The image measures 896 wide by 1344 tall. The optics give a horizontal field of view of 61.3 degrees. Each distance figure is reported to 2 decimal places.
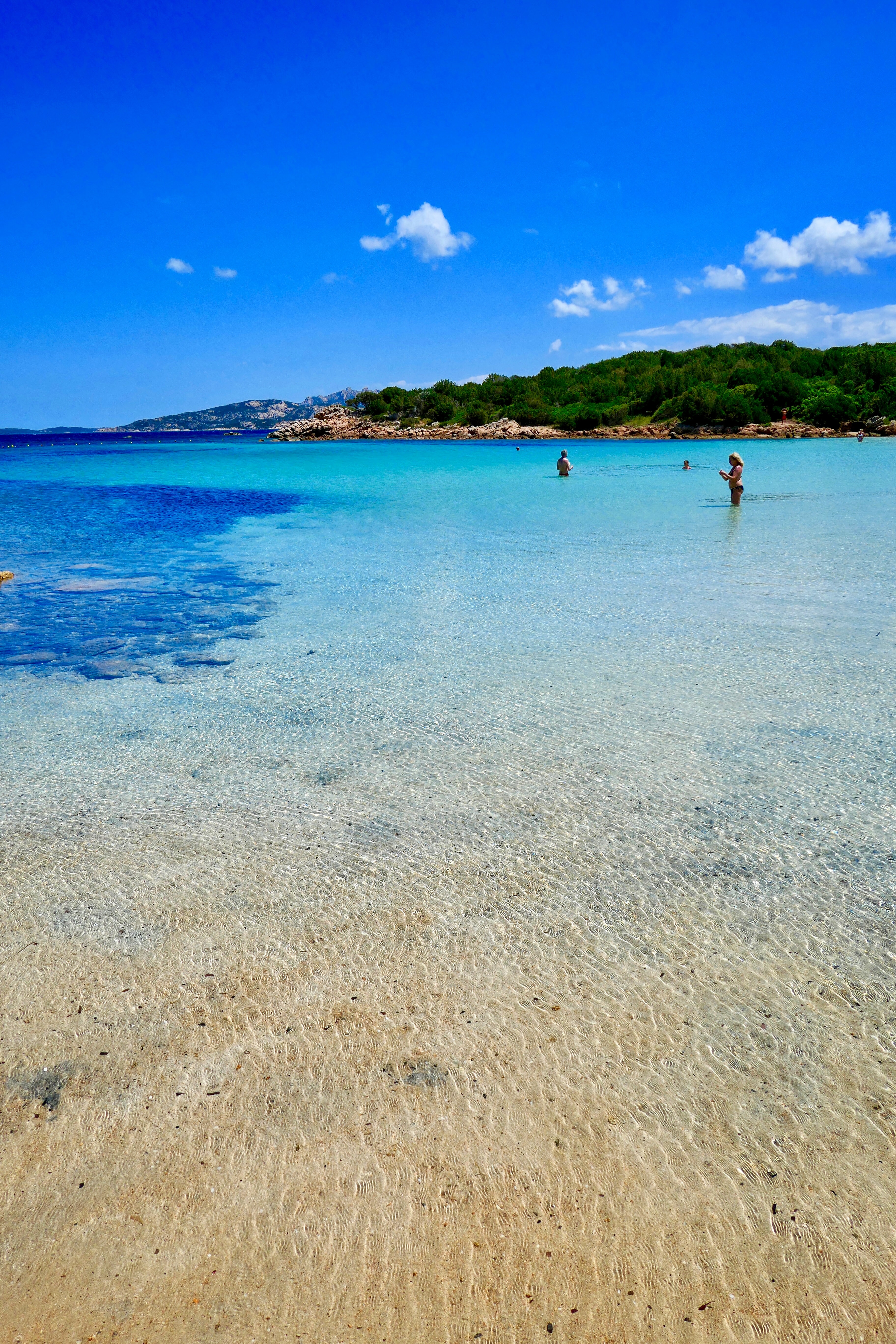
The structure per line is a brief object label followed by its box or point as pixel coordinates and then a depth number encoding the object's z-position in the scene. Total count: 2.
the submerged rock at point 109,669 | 7.04
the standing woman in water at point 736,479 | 19.84
